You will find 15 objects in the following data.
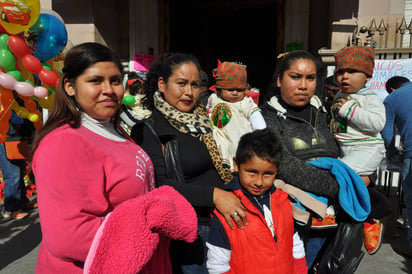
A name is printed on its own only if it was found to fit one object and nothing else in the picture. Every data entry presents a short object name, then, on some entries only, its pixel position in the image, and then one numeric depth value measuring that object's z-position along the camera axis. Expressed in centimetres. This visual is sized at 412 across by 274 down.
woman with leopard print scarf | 153
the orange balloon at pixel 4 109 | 302
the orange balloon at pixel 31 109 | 355
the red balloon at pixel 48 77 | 347
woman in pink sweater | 106
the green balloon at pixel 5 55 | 300
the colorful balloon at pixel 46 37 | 351
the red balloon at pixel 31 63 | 328
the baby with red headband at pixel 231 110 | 255
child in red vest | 148
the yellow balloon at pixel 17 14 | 291
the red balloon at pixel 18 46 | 308
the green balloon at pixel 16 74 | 312
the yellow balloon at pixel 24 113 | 347
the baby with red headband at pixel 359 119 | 184
